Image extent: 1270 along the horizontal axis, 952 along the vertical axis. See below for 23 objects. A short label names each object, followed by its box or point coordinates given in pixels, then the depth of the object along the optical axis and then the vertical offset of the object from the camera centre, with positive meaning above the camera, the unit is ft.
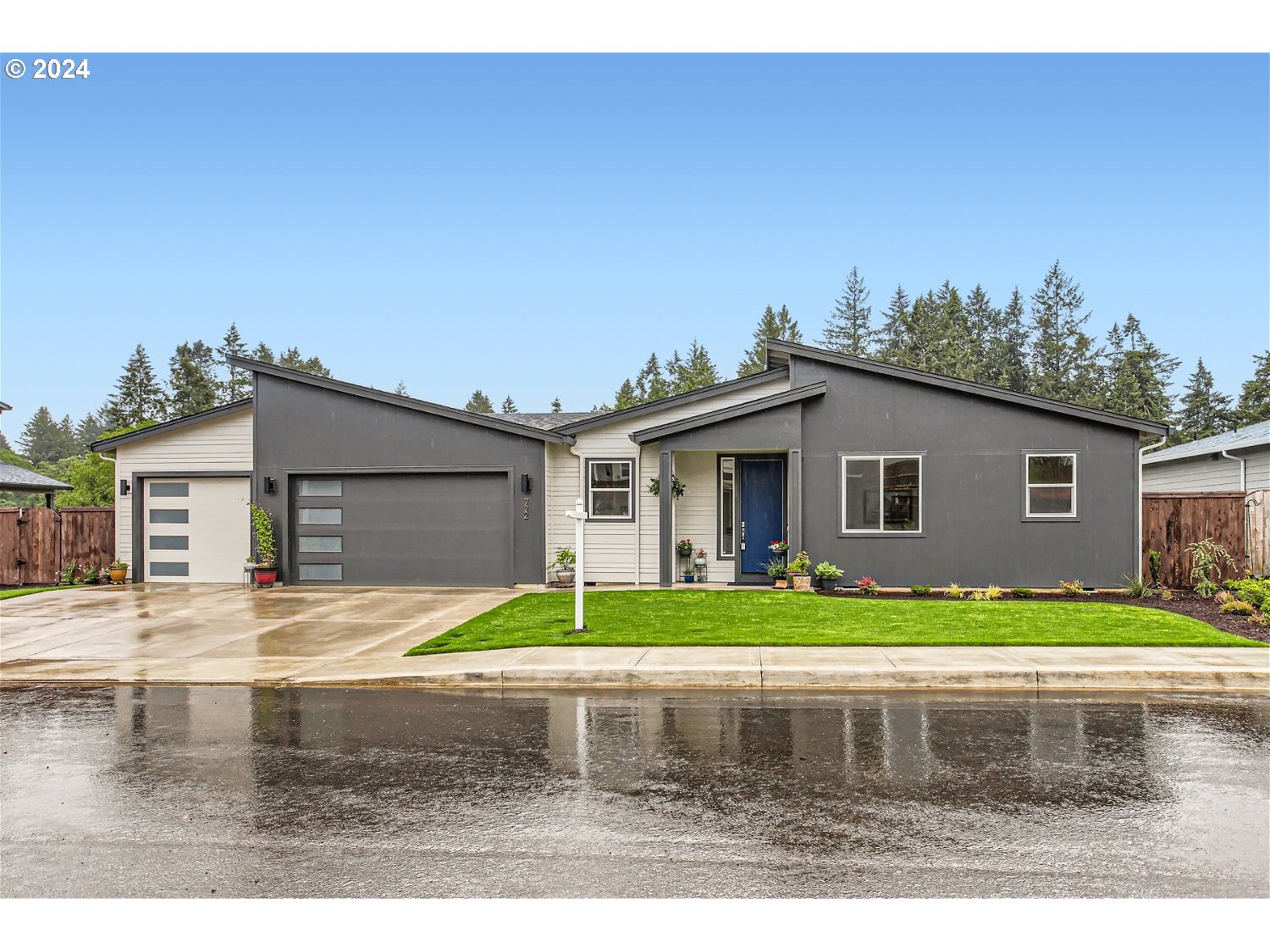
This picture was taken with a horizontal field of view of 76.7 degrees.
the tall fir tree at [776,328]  203.41 +44.45
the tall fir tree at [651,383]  192.54 +30.56
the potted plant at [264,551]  53.62 -3.16
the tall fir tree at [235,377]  199.72 +32.65
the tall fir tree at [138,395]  200.54 +27.75
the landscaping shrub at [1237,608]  37.35 -5.14
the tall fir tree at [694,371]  187.01 +32.52
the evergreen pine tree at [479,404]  260.52 +32.80
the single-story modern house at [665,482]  47.98 +1.24
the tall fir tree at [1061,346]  187.73 +37.17
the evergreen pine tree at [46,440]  336.70 +28.45
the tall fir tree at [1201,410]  167.02 +18.87
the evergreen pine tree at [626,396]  176.73 +24.67
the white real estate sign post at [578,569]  33.58 -2.83
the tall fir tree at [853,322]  211.61 +47.24
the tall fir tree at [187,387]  197.36 +29.40
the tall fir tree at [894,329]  206.59 +44.70
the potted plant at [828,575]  47.60 -4.42
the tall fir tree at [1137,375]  164.55 +27.23
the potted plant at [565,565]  51.21 -4.09
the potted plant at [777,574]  48.67 -4.46
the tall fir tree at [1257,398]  144.66 +18.53
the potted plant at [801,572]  47.39 -4.25
